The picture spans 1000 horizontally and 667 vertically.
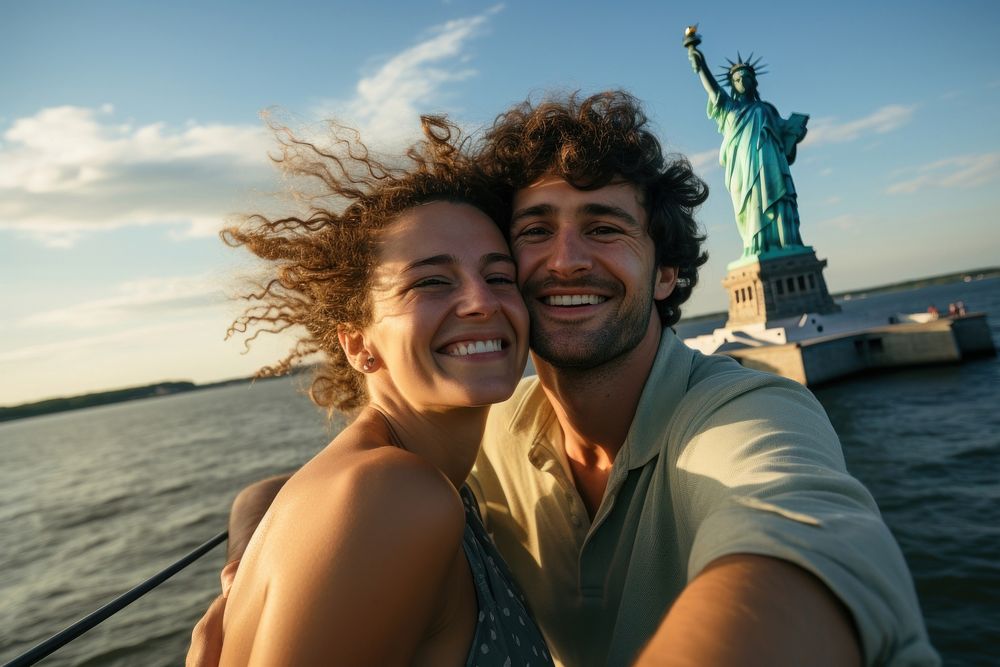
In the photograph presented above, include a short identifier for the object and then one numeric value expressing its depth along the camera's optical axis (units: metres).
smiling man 0.26
